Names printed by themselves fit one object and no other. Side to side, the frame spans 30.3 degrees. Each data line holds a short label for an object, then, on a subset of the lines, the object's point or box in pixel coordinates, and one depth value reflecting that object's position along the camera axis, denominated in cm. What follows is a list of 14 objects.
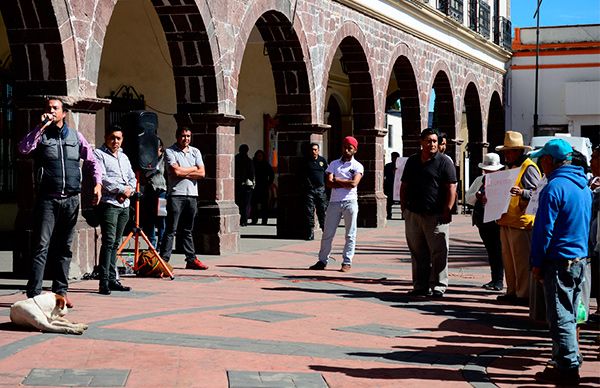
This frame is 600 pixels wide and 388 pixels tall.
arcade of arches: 1184
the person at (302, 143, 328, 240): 1855
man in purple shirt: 912
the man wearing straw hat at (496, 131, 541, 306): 1030
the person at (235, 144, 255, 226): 2220
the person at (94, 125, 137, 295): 1064
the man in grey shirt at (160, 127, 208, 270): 1287
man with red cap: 1338
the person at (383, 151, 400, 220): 2698
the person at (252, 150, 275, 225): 2353
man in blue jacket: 673
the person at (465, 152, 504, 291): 1181
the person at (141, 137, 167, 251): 1410
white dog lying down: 806
